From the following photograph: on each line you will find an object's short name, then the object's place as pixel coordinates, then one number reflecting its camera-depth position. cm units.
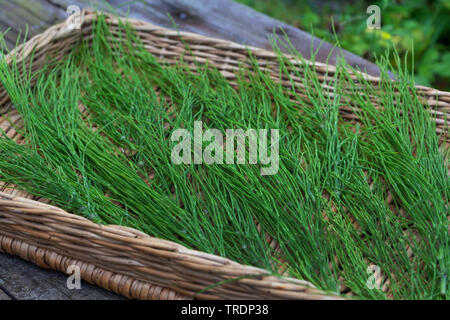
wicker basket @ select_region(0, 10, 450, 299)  85
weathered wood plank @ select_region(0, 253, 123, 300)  102
